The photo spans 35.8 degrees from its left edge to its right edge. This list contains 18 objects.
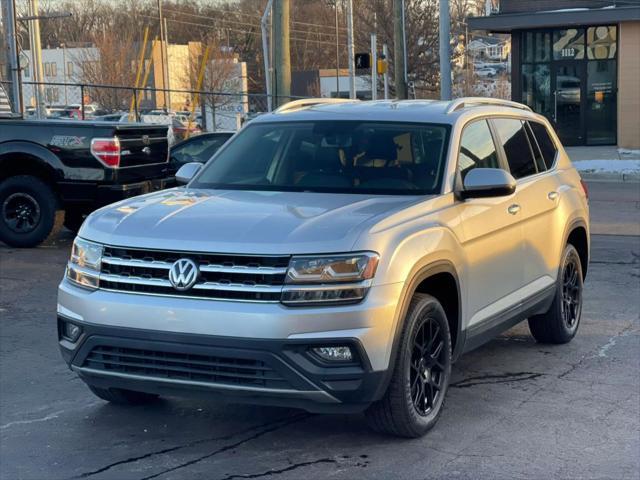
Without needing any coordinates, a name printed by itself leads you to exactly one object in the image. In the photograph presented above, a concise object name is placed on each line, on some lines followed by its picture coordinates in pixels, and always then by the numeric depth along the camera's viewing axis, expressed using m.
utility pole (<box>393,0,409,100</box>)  28.03
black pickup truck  11.76
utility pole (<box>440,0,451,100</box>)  24.08
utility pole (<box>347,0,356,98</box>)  39.58
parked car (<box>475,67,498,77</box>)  84.56
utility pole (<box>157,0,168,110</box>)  50.16
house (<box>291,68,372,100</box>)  61.00
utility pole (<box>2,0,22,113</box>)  18.06
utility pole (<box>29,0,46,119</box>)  28.42
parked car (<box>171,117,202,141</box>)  38.66
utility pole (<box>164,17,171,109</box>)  50.75
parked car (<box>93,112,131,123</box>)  33.40
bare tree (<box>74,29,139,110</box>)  45.34
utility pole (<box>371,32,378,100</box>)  29.63
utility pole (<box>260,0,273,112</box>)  34.31
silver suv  4.70
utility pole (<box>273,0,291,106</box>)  17.41
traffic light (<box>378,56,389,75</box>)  31.22
